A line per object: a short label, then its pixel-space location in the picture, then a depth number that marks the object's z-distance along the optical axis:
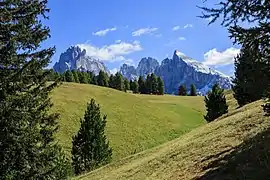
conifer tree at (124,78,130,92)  142.55
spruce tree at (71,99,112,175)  39.78
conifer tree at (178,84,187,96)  154.88
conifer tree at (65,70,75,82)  128.50
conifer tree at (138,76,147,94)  142.38
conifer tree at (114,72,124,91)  133.38
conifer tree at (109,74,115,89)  137.00
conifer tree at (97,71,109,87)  141.25
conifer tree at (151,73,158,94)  139.25
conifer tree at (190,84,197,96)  146.80
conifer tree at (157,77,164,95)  139.39
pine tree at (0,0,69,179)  16.17
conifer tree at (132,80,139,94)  140.38
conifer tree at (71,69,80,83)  131.88
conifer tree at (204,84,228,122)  50.19
